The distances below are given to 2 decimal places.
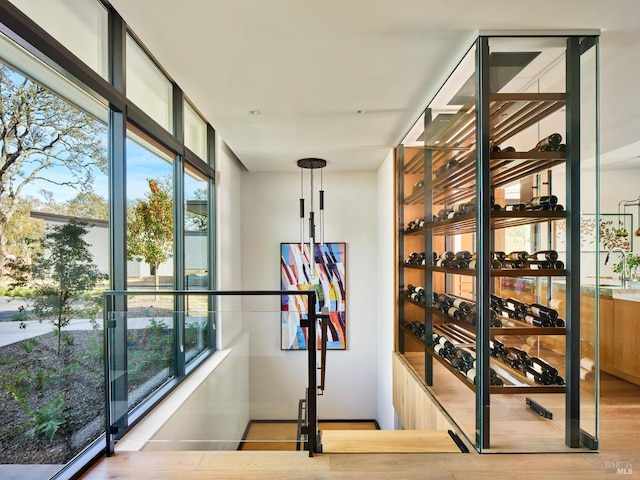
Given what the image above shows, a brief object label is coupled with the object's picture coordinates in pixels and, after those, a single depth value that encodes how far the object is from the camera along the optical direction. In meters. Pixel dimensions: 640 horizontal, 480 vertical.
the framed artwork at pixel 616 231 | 4.49
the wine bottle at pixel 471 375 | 2.03
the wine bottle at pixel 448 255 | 2.67
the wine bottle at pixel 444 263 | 2.59
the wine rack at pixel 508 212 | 1.88
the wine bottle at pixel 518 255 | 2.01
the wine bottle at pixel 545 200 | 1.92
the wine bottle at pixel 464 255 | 2.41
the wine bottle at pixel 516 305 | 2.03
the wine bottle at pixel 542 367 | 1.93
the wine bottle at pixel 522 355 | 2.00
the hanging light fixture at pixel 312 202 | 4.45
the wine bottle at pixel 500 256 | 1.97
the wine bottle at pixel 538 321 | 1.92
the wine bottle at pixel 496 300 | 1.94
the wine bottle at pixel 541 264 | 1.93
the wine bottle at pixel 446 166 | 2.43
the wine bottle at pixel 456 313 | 2.32
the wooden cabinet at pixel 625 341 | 3.42
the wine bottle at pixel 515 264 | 1.95
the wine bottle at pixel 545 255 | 1.93
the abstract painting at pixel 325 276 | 5.03
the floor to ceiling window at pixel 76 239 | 1.40
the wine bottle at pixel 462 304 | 2.35
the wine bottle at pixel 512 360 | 2.01
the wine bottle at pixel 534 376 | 1.92
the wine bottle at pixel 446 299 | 2.66
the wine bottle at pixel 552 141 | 1.92
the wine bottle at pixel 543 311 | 1.93
